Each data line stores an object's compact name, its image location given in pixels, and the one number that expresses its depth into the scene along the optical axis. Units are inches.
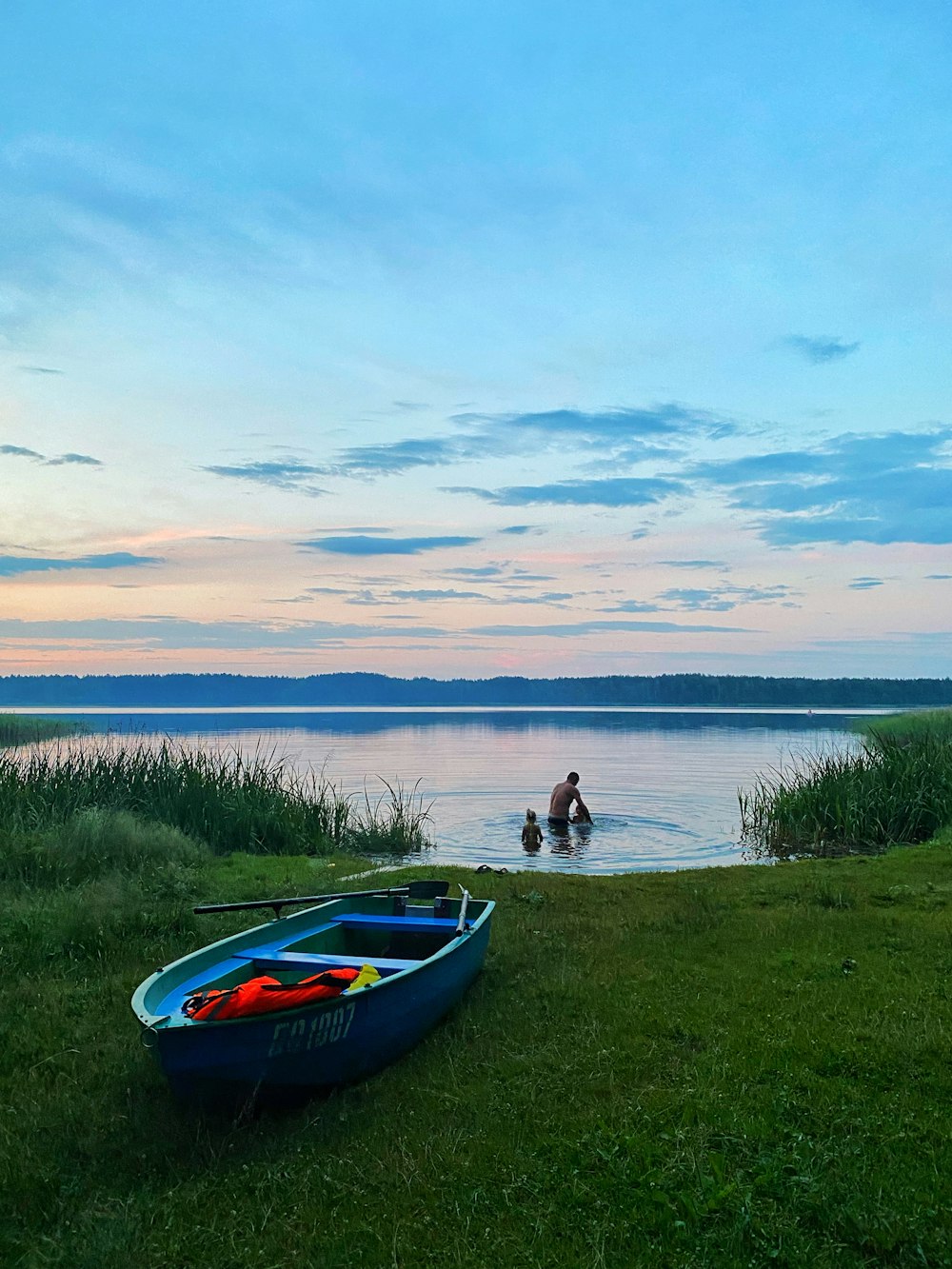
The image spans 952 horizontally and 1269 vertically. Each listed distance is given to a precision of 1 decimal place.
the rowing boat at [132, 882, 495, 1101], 232.2
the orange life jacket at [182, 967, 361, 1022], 236.1
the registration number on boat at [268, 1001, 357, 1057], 237.3
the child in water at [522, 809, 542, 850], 810.9
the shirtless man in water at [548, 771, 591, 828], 898.7
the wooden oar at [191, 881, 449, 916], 399.9
